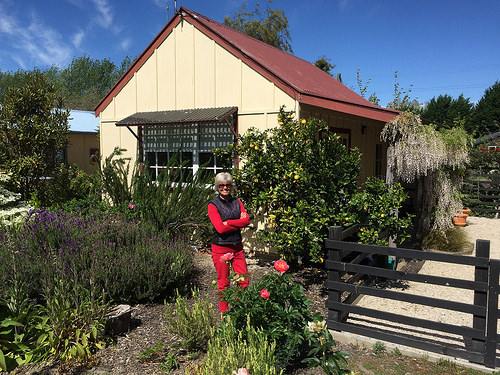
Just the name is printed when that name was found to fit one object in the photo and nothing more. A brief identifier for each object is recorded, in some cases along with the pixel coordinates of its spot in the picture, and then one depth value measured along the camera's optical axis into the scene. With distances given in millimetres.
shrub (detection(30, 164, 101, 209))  8312
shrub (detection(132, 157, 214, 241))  6754
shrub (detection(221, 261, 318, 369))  3206
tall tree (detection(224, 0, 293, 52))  26234
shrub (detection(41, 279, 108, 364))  3461
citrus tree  5578
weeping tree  7254
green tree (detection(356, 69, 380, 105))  23881
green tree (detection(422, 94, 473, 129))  37406
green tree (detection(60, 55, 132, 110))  52094
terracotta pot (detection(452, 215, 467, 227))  10956
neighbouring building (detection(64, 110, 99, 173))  18316
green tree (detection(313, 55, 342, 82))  21803
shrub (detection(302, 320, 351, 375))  3154
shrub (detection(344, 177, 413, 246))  5348
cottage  7195
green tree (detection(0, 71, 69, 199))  8078
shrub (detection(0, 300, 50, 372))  3453
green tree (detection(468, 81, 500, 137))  34094
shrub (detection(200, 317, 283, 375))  2695
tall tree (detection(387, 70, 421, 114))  22388
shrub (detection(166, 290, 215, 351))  3555
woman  4195
